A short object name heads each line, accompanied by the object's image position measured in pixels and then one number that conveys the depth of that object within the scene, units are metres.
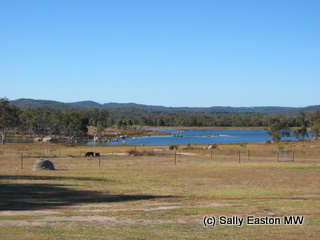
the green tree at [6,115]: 112.64
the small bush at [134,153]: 64.94
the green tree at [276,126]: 116.97
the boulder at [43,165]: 38.09
